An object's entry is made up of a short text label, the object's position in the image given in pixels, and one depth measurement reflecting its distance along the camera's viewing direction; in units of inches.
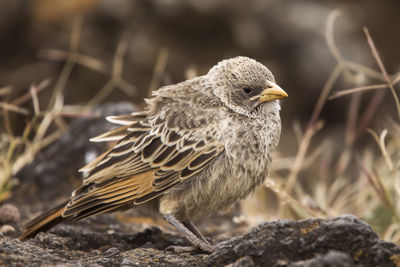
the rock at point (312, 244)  214.1
